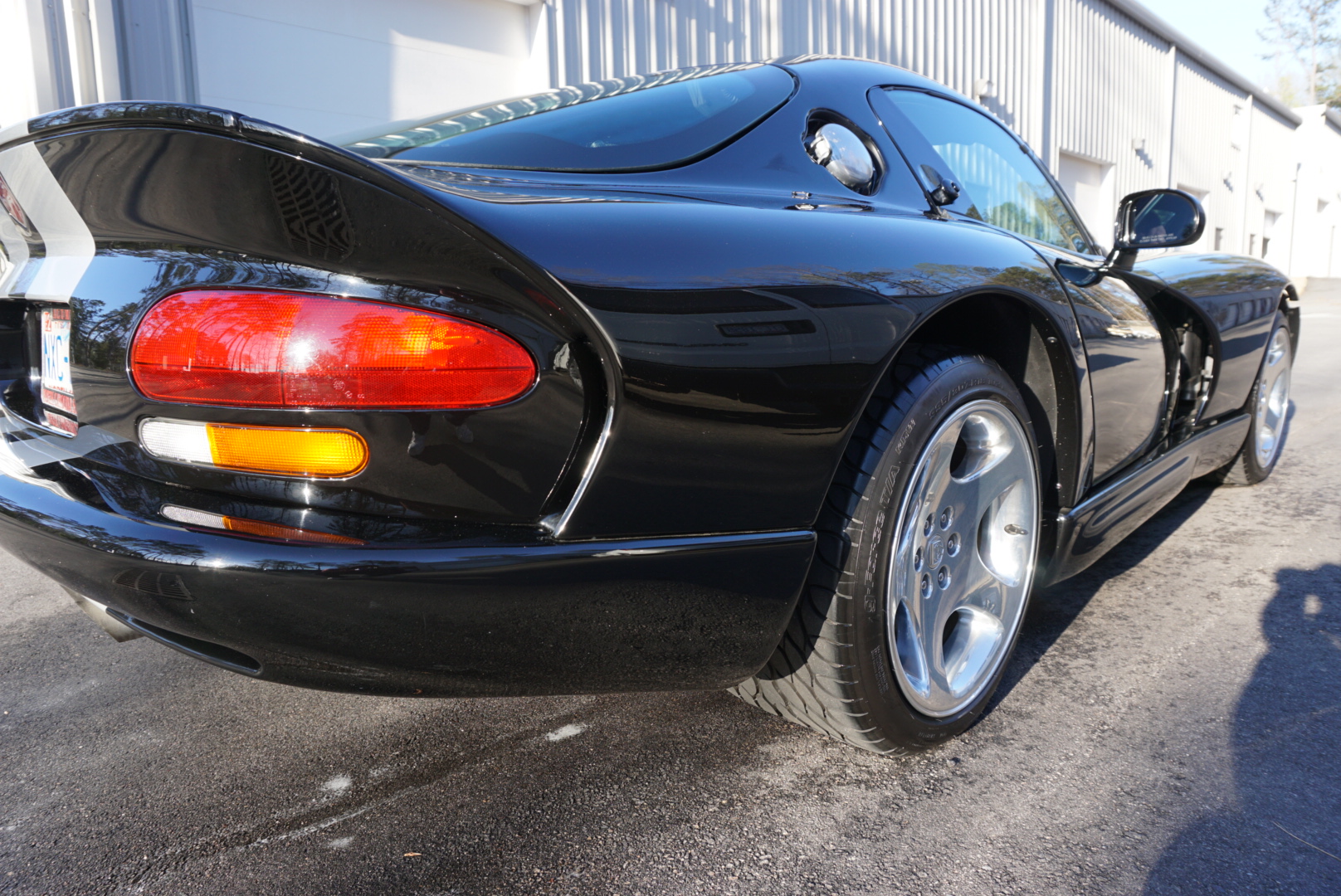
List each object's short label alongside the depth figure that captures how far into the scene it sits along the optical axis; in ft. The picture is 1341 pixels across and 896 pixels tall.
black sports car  3.46
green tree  136.36
